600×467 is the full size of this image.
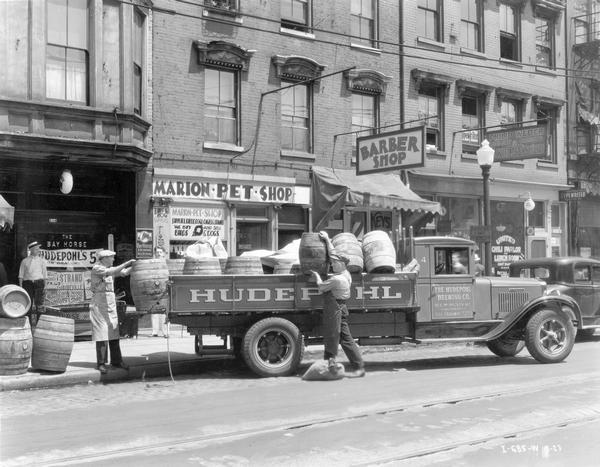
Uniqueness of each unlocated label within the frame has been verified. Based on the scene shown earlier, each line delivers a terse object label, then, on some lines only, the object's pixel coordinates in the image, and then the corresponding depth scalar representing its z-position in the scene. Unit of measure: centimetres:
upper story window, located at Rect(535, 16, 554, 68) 2475
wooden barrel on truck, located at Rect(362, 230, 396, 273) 1055
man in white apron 991
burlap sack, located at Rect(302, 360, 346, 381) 980
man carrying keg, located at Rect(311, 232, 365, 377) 977
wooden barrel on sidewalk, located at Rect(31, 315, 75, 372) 963
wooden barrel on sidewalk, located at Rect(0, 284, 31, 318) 946
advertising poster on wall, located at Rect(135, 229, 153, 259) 1572
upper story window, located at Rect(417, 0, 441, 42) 2133
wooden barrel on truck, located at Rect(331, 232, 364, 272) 1032
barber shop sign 1620
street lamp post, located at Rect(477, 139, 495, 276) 1603
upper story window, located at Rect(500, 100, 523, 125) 2344
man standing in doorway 1348
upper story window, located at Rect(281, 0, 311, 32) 1843
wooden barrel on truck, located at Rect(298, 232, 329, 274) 995
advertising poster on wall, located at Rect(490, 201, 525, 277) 2316
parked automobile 1358
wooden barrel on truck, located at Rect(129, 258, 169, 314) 955
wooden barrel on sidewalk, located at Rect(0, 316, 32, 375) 939
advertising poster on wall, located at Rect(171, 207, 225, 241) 1644
